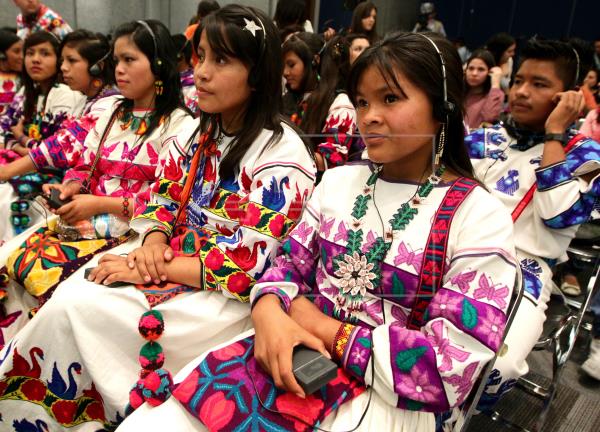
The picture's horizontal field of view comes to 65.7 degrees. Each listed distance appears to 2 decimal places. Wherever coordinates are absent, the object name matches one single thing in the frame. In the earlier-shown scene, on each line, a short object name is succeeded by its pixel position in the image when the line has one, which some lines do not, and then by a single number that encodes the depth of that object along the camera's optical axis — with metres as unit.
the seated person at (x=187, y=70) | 2.61
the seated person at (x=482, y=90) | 3.61
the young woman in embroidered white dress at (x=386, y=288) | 0.88
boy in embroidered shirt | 1.42
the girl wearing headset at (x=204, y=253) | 1.21
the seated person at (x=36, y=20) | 3.58
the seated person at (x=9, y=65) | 3.33
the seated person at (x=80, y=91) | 2.21
